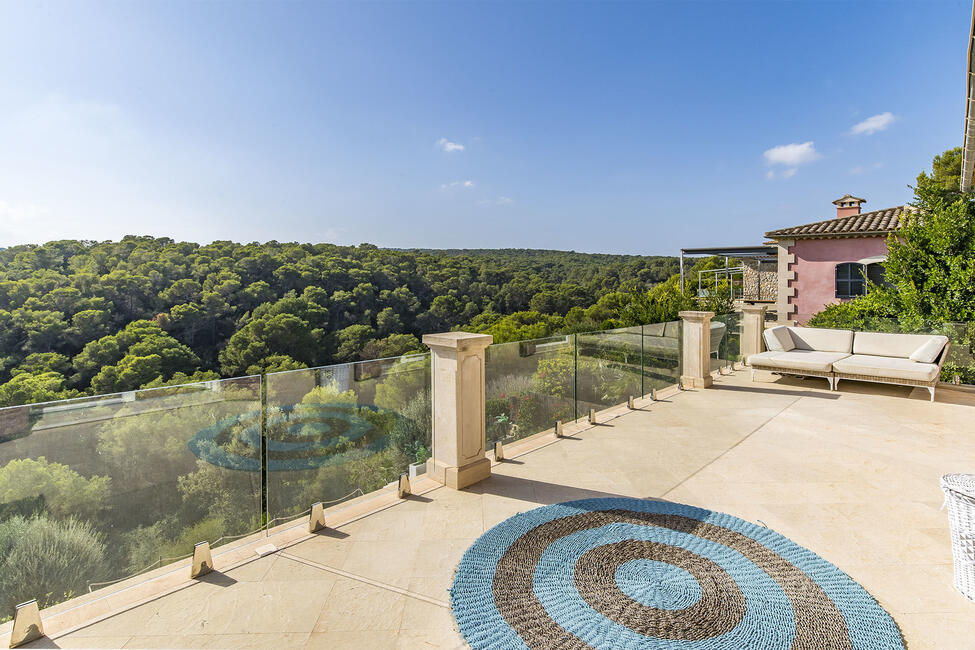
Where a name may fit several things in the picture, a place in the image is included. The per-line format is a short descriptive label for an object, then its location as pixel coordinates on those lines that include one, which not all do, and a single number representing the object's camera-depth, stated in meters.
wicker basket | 2.11
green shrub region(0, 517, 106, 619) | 2.27
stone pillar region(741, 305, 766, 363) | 8.47
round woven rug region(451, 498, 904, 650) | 1.92
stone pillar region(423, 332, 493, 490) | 3.49
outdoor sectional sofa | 6.28
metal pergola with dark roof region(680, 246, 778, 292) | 15.70
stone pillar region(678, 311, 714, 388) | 6.93
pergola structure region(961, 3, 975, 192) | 4.18
